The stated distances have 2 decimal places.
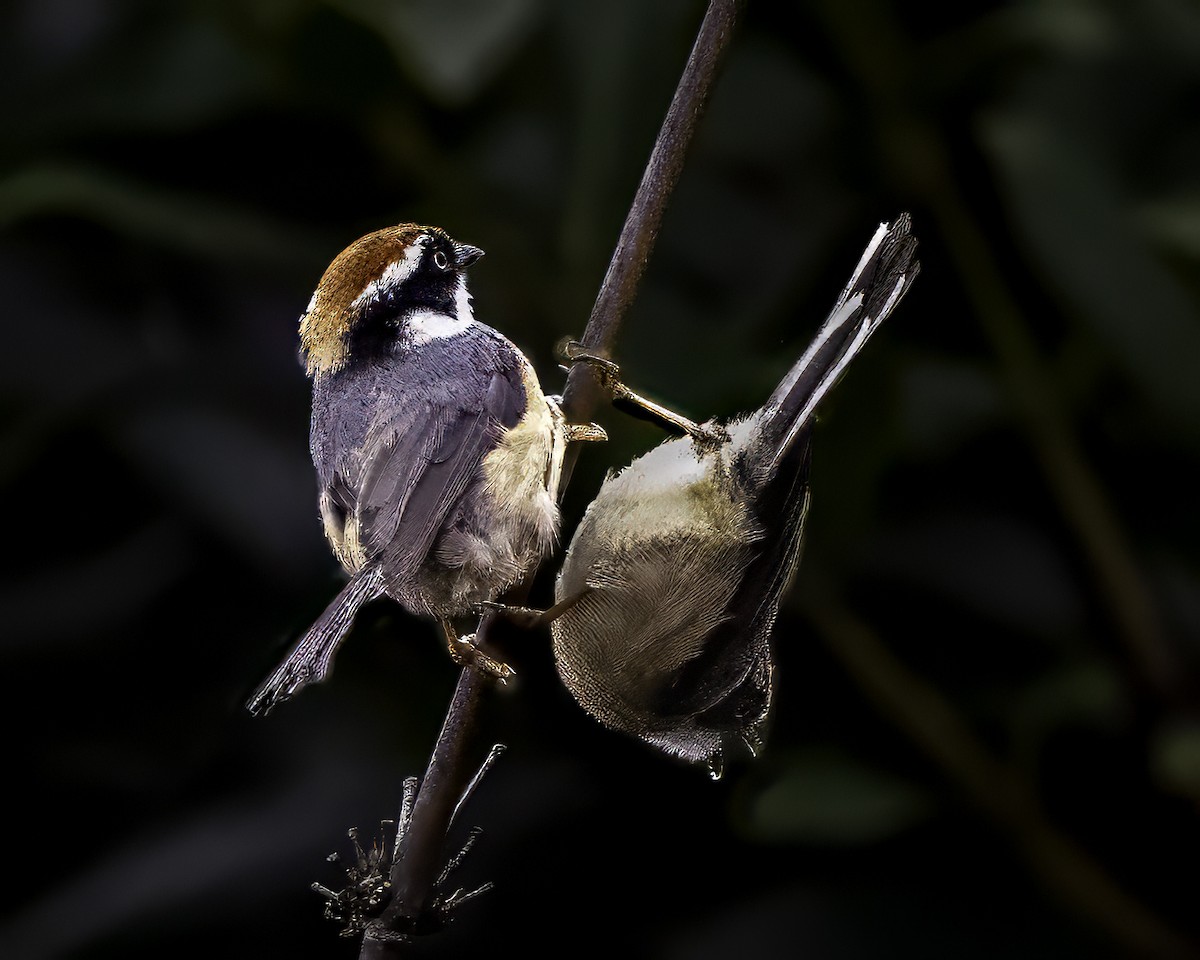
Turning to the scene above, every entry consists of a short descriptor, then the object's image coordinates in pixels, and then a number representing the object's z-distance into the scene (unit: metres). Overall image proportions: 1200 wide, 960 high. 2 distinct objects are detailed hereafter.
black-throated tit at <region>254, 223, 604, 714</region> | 2.37
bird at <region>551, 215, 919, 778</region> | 2.37
